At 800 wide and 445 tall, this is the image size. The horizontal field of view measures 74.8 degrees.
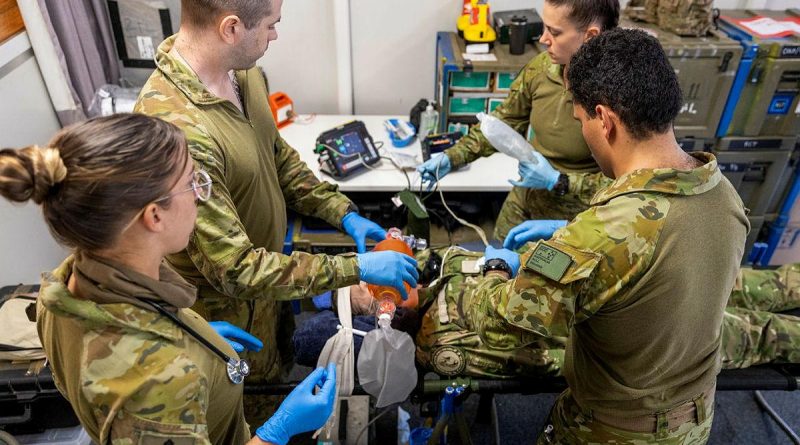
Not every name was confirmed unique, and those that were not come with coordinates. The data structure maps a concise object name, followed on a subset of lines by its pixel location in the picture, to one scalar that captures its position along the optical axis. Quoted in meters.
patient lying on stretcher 1.72
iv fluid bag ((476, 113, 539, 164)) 2.02
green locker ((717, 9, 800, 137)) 2.46
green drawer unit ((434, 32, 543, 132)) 2.63
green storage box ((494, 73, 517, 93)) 2.70
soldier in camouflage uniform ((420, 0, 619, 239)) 1.73
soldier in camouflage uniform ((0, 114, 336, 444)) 0.80
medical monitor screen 2.73
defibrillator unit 2.64
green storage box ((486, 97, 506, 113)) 2.80
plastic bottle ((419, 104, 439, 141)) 2.95
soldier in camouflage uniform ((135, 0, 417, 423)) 1.27
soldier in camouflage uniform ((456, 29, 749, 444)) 1.06
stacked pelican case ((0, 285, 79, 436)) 1.63
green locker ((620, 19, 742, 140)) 2.44
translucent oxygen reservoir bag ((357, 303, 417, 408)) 1.63
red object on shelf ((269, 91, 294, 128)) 3.03
